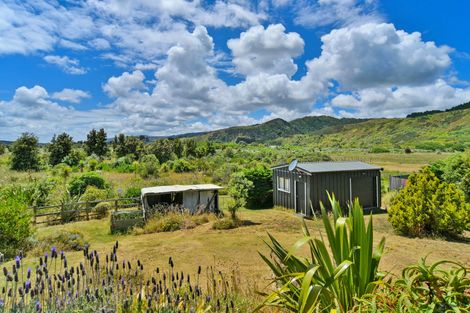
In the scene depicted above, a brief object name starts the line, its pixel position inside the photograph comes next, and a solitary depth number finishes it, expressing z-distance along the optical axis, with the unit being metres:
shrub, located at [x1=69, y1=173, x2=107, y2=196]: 18.75
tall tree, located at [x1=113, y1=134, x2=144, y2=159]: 43.53
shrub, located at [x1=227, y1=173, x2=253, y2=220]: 13.53
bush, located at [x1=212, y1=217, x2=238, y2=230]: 12.59
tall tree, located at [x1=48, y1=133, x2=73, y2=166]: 36.19
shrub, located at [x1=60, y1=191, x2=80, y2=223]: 14.12
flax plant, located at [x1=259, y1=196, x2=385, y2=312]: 2.18
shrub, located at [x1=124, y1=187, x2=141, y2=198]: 17.48
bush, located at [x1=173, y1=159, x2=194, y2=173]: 30.05
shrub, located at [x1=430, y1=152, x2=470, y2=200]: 12.41
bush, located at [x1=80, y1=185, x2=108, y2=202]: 16.29
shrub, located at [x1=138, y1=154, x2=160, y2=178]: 27.39
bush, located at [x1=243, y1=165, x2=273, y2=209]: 18.27
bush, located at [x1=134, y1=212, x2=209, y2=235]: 12.30
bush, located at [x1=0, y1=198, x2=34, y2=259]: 8.38
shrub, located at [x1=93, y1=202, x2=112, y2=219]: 15.24
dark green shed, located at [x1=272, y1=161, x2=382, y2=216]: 15.10
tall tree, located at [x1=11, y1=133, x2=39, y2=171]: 31.03
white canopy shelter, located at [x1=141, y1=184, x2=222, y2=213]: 14.10
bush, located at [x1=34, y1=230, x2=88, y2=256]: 9.32
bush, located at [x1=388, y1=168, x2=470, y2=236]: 10.40
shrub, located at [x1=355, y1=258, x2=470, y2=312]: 1.51
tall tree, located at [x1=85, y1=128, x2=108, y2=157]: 42.88
